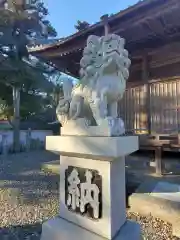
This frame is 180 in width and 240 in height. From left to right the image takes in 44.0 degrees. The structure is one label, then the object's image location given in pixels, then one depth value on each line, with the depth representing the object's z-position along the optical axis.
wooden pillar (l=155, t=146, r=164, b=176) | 5.13
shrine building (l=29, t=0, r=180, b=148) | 5.08
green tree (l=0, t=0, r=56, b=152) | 8.59
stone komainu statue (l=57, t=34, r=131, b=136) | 2.01
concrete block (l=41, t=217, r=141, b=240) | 1.99
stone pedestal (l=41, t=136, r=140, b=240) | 1.89
